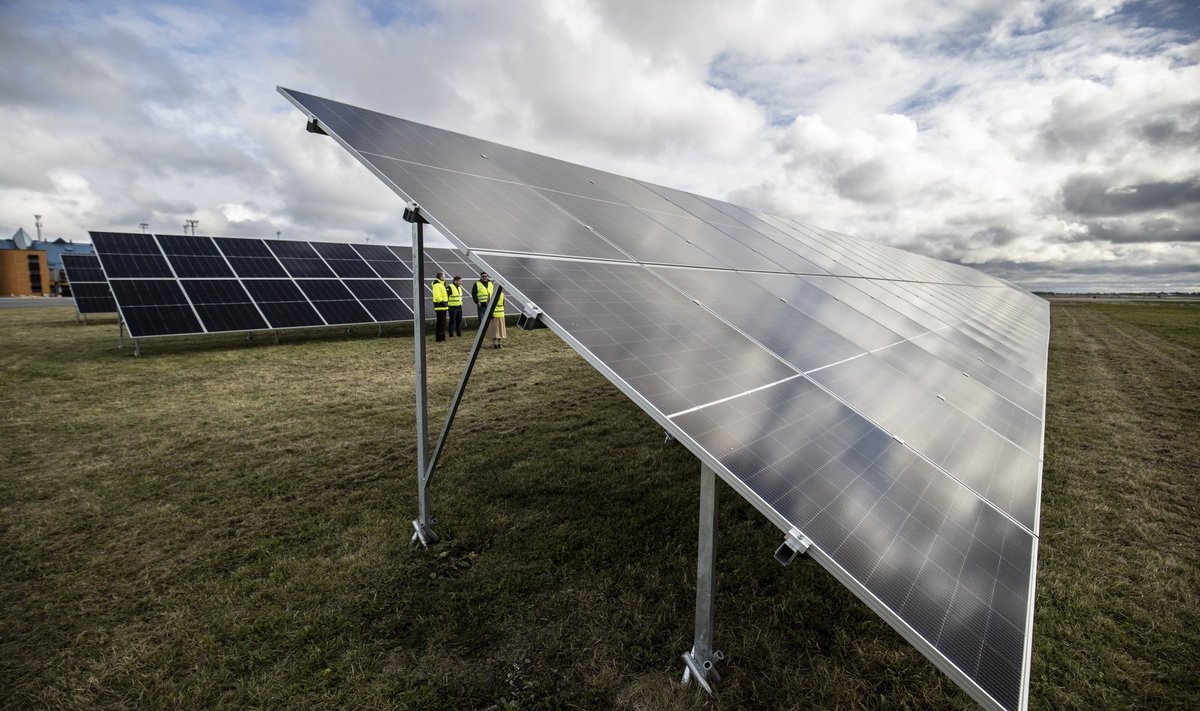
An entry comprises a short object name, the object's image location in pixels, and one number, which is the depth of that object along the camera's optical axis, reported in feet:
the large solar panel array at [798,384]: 7.52
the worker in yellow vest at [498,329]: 51.08
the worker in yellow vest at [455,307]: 56.34
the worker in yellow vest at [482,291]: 53.76
